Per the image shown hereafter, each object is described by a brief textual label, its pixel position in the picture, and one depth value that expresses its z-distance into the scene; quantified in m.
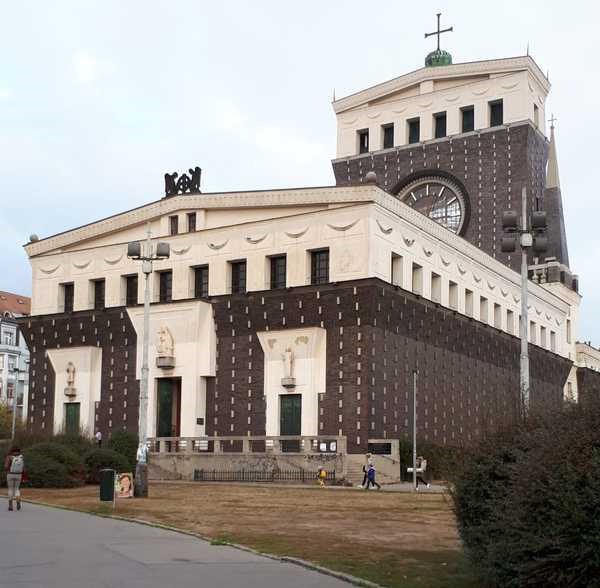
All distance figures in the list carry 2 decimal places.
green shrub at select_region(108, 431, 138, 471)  50.22
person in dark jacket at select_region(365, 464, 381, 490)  43.91
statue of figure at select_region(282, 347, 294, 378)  54.12
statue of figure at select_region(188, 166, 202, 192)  62.12
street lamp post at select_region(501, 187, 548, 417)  27.55
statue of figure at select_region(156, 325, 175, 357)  58.31
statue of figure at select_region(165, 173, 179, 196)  62.75
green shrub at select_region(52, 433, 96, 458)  43.20
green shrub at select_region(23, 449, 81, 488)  38.38
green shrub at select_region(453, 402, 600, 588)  11.77
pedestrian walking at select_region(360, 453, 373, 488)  45.48
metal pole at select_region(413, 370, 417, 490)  42.70
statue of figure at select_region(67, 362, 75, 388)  63.41
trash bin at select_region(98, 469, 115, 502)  30.02
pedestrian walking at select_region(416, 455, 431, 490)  47.97
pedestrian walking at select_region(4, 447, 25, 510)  27.71
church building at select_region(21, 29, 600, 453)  53.22
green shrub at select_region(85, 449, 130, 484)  41.44
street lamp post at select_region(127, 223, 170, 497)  34.00
